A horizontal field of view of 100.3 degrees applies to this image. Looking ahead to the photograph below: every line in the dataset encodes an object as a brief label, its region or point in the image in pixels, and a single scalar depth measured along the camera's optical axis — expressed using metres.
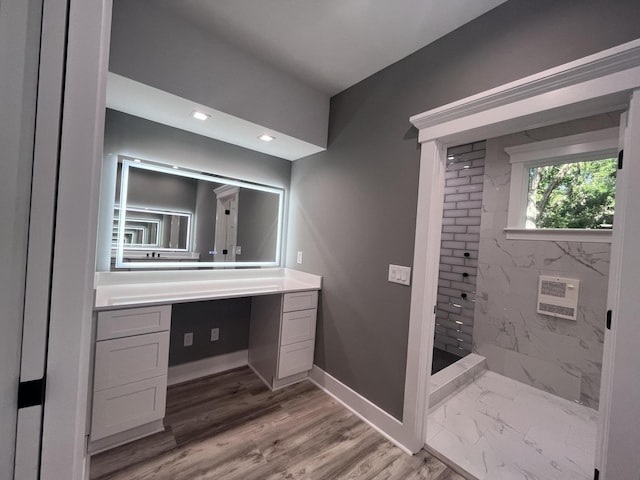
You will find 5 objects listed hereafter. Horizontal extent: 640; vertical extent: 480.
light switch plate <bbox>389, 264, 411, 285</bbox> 1.77
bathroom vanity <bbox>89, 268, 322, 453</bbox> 1.53
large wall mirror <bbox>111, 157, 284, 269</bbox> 2.09
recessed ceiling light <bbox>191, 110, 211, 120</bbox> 1.90
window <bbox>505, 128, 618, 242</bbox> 2.39
